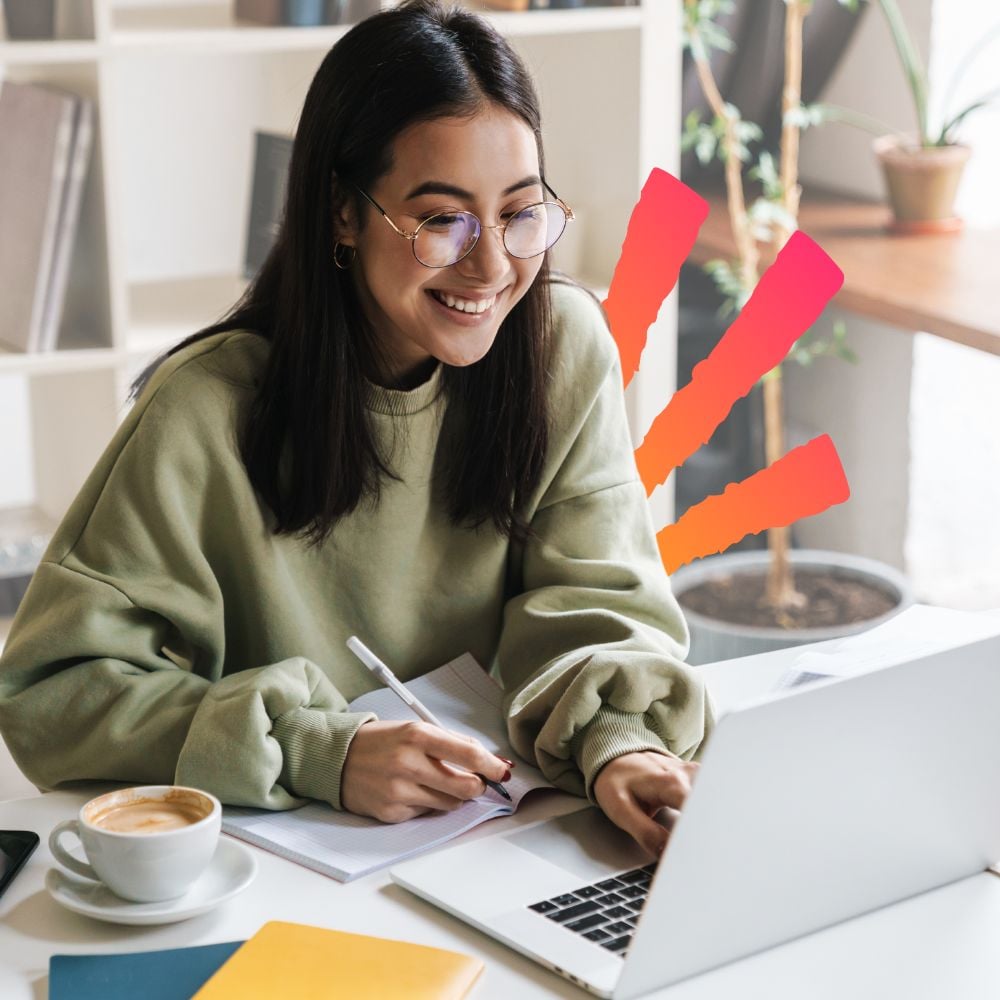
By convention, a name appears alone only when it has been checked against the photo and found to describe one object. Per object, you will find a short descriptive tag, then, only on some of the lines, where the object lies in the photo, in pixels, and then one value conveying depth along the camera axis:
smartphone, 1.61
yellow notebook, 1.49
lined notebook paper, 1.64
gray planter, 3.16
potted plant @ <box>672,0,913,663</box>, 3.15
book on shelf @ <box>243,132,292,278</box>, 2.73
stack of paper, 1.75
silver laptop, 1.46
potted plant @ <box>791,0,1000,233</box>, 3.12
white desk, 1.51
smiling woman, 1.74
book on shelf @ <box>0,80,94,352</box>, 2.54
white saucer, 1.55
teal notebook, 1.50
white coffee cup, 1.54
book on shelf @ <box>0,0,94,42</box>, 2.49
